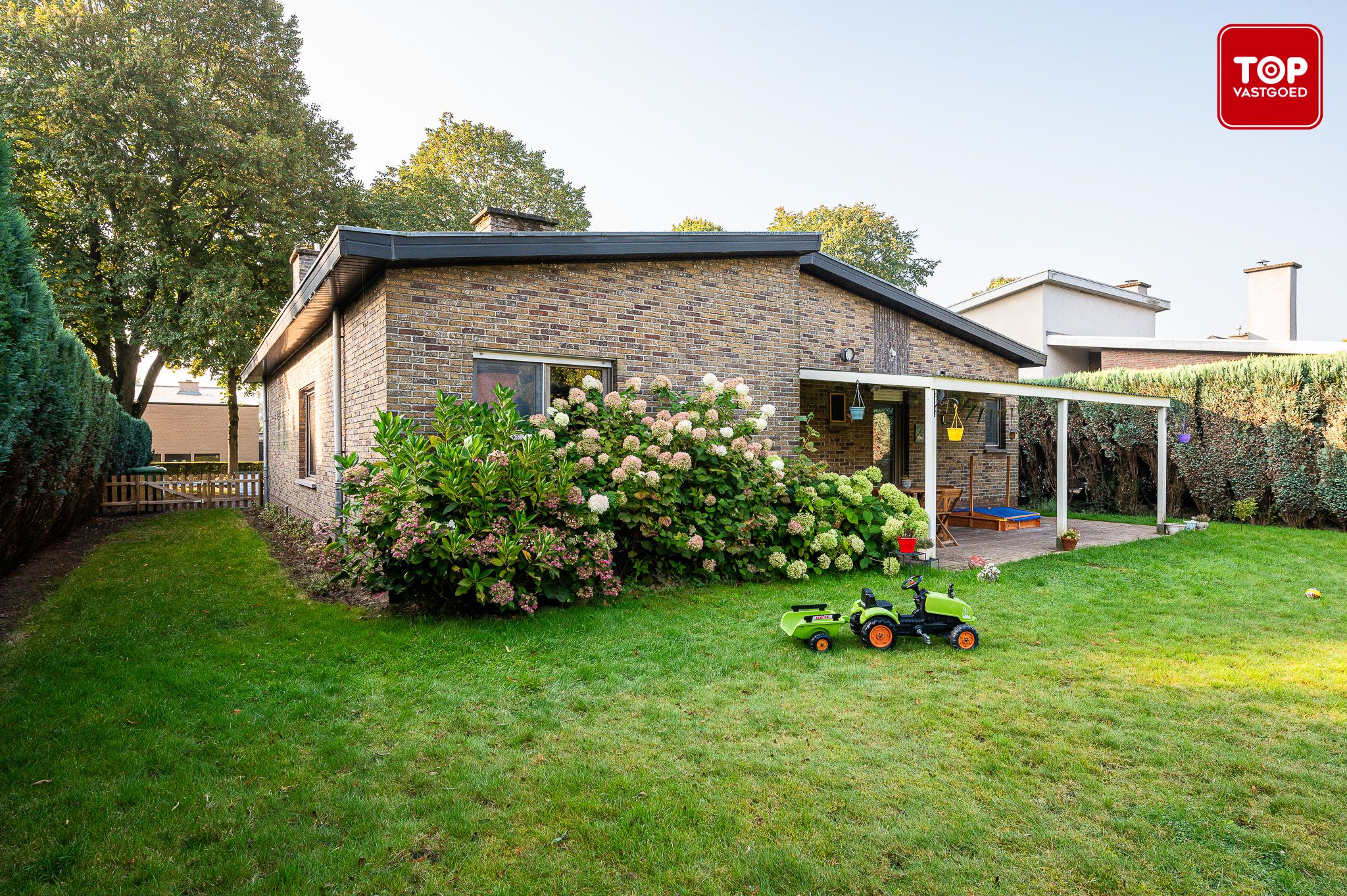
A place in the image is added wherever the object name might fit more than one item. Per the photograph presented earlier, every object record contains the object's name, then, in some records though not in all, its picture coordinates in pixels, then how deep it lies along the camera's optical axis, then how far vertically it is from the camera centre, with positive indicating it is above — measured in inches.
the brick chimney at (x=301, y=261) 439.3 +124.3
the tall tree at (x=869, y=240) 1272.1 +379.7
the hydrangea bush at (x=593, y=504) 210.4 -22.2
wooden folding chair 375.2 -39.1
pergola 305.7 +23.1
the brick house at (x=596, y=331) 256.7 +54.5
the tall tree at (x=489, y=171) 1154.7 +472.0
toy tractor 189.8 -52.2
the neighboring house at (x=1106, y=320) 629.0 +132.3
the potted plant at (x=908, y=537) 281.6 -42.0
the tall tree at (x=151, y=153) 652.7 +301.6
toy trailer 189.3 -52.5
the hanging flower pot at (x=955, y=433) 393.4 +3.7
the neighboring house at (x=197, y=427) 1325.0 +42.4
